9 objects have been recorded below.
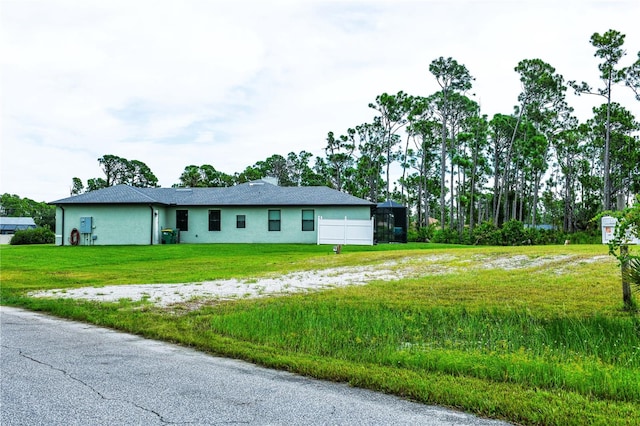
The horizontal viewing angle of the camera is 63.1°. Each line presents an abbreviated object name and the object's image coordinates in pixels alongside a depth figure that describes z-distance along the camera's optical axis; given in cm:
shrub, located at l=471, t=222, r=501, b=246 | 2936
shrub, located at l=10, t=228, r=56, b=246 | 3609
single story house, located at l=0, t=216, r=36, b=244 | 7881
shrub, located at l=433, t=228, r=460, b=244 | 3316
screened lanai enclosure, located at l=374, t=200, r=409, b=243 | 3241
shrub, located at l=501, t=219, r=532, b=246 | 2791
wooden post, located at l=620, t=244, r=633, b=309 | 675
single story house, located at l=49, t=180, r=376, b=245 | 2919
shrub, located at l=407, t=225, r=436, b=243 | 3644
